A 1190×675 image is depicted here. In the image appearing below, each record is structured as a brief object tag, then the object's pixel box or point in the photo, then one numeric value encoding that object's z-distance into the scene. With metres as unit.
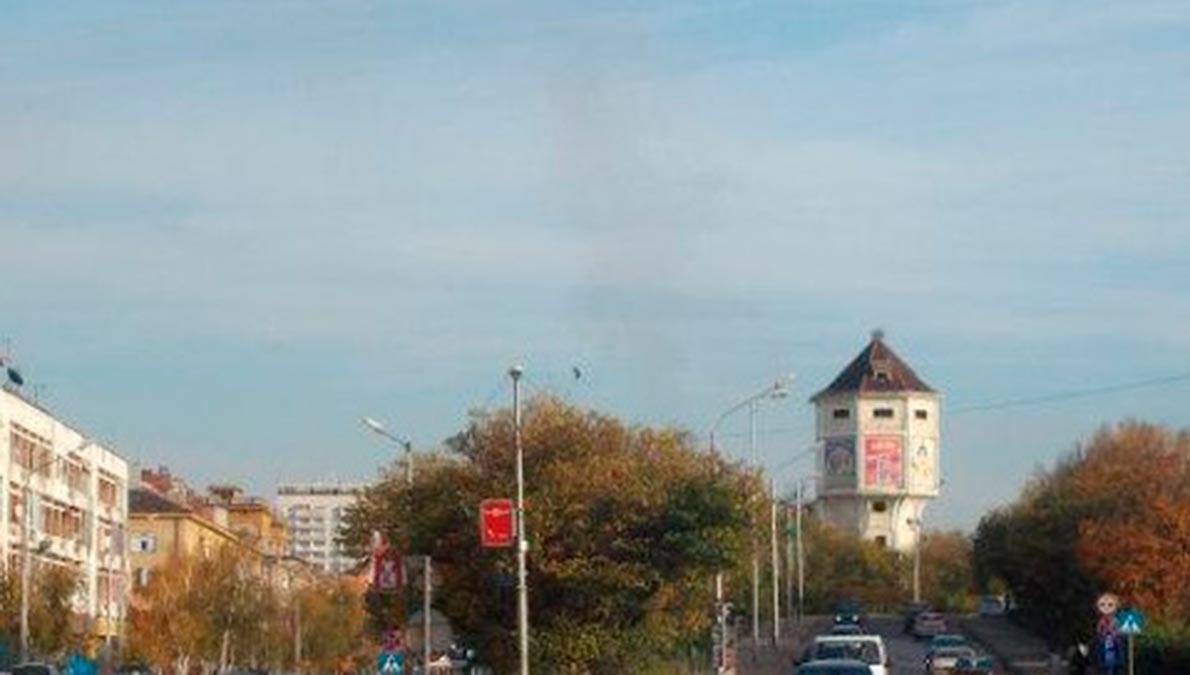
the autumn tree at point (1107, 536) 89.25
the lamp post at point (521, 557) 54.60
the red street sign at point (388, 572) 53.50
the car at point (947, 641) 92.06
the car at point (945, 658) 79.50
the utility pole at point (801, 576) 153.12
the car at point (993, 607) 145.00
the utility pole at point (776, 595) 106.34
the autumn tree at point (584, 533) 63.12
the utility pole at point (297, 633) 110.07
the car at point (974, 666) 74.39
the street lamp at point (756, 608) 102.14
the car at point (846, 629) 105.00
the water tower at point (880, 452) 183.38
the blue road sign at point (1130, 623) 60.28
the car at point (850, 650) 58.81
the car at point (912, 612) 128.88
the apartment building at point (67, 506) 100.25
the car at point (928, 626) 119.94
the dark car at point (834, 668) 45.03
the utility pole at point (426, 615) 53.00
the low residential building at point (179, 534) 126.88
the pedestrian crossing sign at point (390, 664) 53.00
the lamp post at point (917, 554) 166.76
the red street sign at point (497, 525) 56.34
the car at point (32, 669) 62.28
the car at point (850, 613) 127.85
